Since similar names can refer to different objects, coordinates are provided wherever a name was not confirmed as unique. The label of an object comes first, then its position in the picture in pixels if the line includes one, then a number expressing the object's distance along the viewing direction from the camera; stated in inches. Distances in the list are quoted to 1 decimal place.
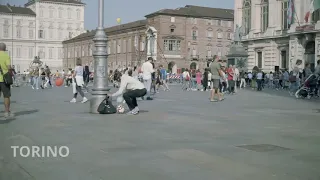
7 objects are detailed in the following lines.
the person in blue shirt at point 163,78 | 1340.6
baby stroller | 906.7
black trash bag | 531.5
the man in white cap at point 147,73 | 805.2
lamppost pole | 551.5
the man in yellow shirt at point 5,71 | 474.3
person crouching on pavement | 537.0
